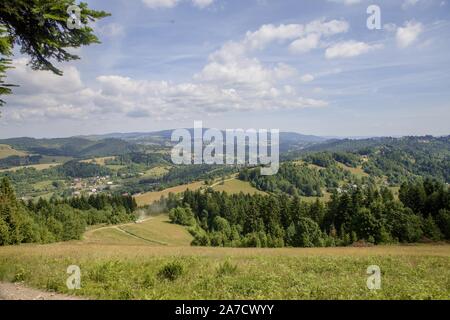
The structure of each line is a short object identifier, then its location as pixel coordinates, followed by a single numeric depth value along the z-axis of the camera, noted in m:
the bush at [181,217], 127.77
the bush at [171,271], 14.56
